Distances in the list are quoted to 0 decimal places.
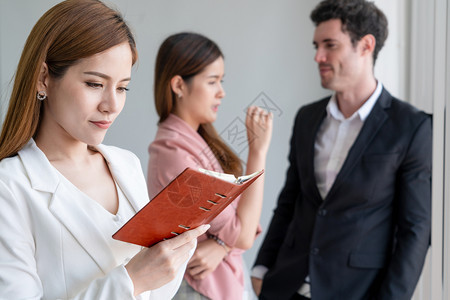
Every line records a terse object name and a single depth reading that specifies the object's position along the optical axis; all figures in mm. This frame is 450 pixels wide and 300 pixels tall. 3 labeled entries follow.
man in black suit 2448
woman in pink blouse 2301
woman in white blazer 1761
